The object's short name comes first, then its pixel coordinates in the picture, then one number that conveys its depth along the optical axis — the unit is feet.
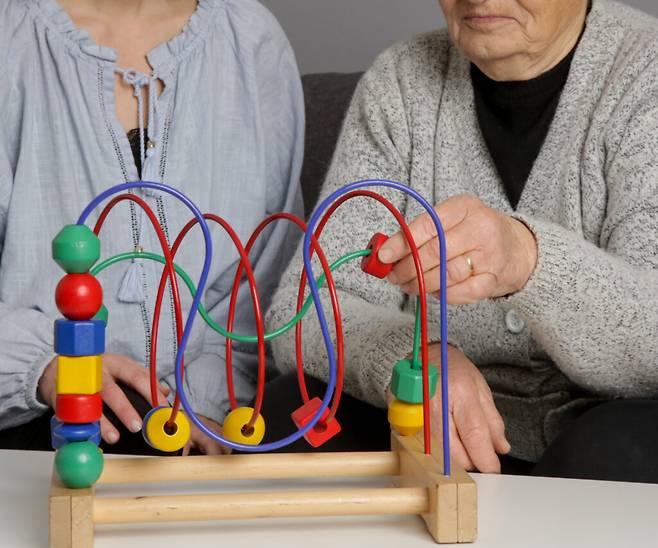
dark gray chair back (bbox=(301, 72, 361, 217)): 6.15
